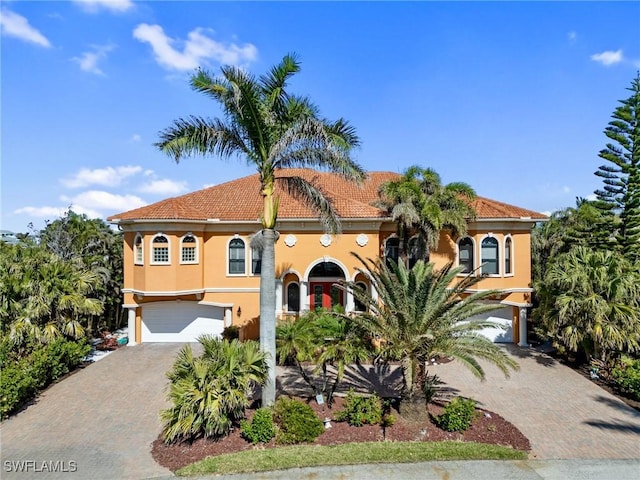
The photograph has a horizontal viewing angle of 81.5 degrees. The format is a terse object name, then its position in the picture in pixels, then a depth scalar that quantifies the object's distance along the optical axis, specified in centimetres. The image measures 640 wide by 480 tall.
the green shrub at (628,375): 1256
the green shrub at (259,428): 927
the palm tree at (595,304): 1364
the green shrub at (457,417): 981
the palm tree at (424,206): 1595
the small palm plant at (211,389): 896
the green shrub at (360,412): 1012
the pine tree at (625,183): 1783
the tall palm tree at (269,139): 1032
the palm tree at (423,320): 982
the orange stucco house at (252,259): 1839
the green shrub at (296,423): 930
